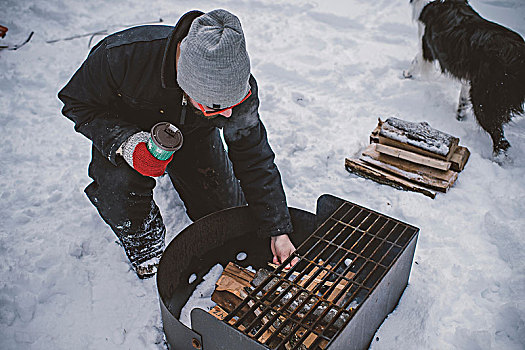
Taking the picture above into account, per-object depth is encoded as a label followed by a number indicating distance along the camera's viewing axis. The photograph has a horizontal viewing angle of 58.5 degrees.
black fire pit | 1.78
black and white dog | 3.15
